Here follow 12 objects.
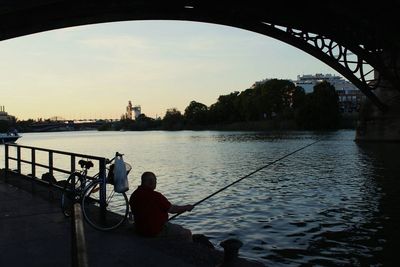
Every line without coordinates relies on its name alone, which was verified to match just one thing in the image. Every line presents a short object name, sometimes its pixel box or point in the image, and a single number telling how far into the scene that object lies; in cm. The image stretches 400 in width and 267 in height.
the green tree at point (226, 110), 15862
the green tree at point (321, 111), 10738
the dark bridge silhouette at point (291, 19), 2397
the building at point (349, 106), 18375
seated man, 739
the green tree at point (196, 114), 17950
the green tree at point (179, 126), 19685
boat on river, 9881
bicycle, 846
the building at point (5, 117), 16850
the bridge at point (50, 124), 18512
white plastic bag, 827
